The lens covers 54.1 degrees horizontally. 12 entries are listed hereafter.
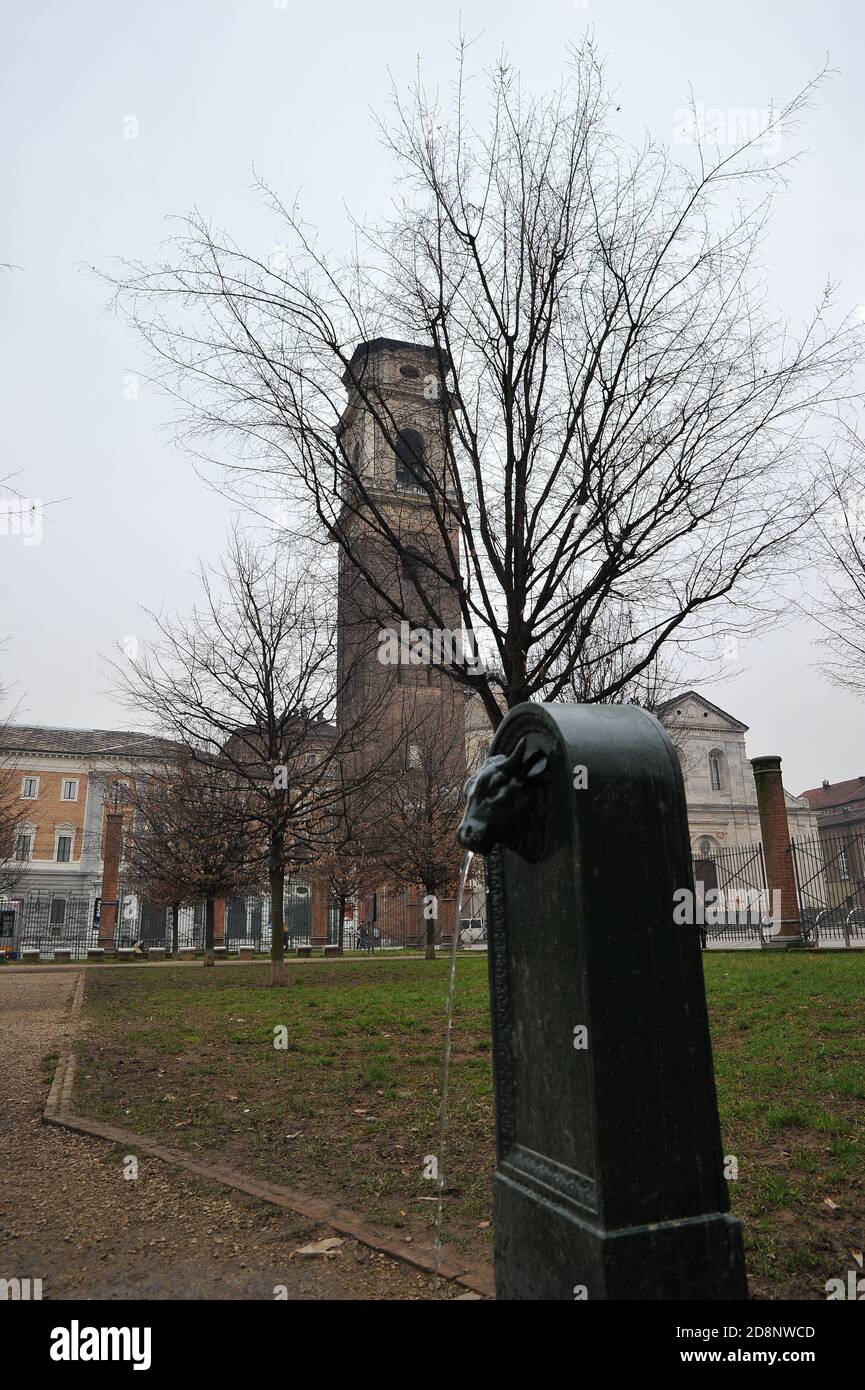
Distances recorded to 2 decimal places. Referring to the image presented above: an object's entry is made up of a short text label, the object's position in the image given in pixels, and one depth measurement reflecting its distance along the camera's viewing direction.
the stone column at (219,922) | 48.41
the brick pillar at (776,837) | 19.00
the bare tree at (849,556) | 11.14
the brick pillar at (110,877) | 33.31
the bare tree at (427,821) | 28.64
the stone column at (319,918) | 44.38
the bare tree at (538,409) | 6.65
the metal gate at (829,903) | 20.27
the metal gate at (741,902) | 21.88
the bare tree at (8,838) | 26.62
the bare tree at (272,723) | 15.12
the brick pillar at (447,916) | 34.86
